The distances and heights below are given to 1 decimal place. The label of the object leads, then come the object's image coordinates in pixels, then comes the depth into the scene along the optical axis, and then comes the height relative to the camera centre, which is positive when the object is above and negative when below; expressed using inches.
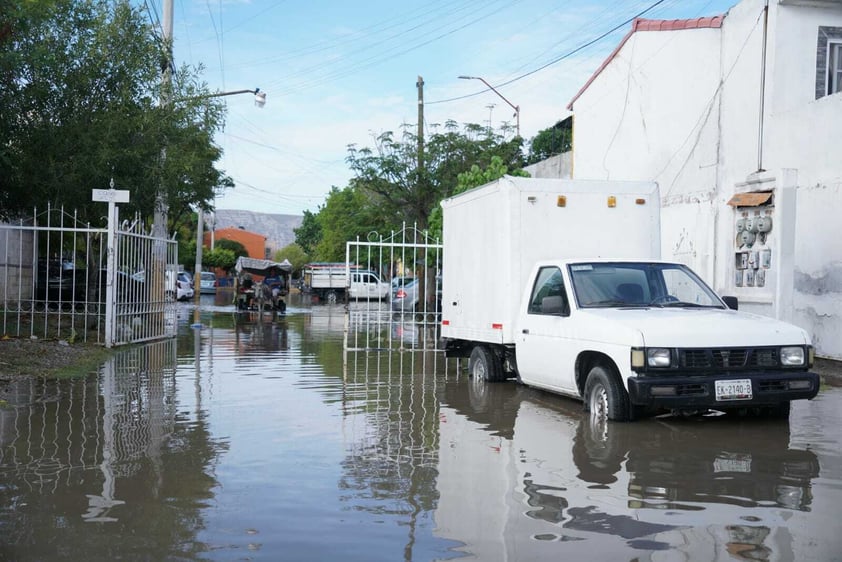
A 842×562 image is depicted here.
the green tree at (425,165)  1268.5 +171.1
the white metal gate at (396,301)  856.1 -24.9
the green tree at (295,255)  3868.1 +131.8
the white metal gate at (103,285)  644.7 -2.3
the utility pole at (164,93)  748.0 +156.7
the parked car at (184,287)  1752.0 -6.5
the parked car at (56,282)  911.0 -0.4
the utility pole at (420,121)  1275.8 +237.3
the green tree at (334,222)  2837.1 +210.2
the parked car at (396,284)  1752.3 +5.5
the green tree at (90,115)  664.4 +127.7
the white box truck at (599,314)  333.7 -10.5
